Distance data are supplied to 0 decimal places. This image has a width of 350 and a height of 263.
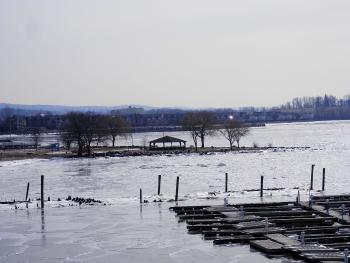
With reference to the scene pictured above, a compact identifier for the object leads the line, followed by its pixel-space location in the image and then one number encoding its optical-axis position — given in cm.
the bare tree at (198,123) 12216
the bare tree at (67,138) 11269
